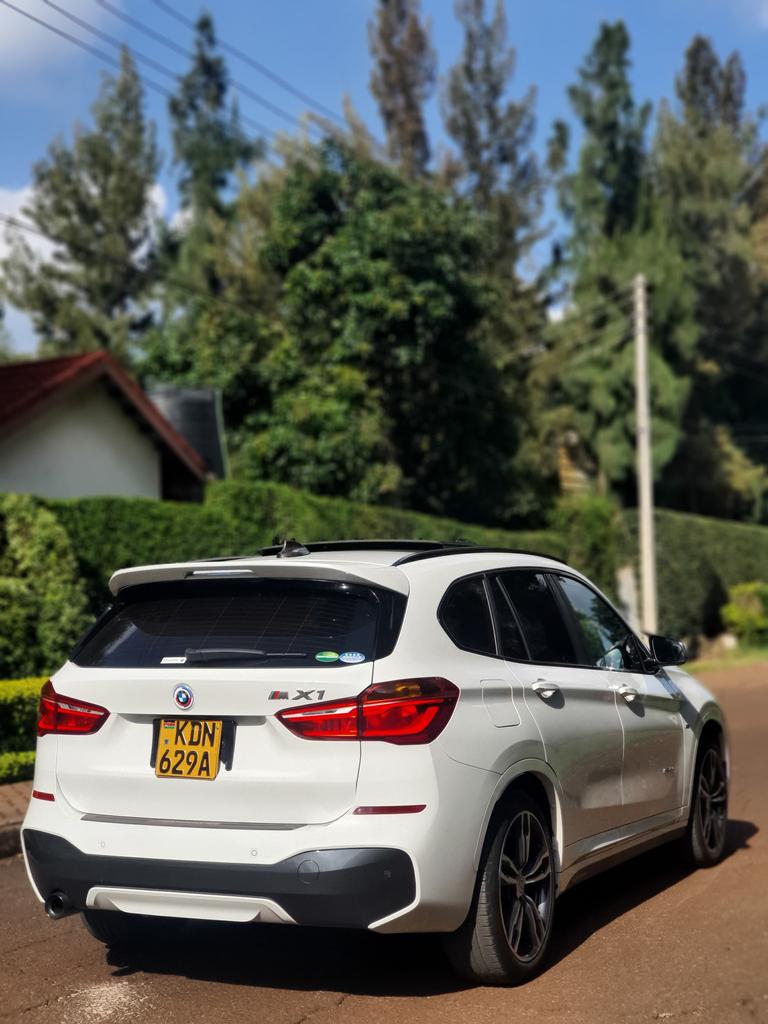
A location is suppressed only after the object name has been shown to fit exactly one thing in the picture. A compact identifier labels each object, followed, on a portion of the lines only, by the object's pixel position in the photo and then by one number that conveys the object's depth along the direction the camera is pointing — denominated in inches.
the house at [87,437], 705.0
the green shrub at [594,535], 1026.7
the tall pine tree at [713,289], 1425.9
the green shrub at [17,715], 386.6
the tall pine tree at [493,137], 1499.8
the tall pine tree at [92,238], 1740.9
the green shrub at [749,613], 1124.5
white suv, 166.2
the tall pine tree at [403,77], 1583.4
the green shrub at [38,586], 503.2
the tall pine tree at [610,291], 1262.3
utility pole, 905.5
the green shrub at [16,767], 370.9
